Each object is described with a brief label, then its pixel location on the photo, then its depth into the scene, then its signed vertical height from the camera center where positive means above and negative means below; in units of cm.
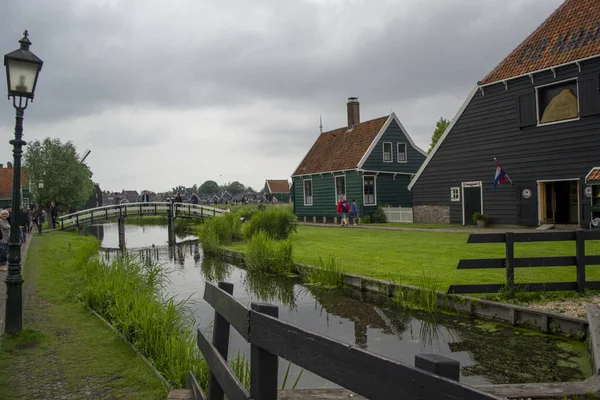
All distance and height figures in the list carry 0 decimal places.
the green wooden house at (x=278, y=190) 9261 +403
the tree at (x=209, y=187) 17525 +939
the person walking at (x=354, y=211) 2776 -10
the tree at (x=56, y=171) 3875 +371
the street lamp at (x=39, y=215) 2725 +8
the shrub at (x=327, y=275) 1162 -160
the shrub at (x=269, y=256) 1413 -136
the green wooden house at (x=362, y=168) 2961 +265
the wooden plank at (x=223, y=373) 252 -96
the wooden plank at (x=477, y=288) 834 -142
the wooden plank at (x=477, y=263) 807 -95
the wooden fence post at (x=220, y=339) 327 -86
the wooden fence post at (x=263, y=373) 226 -77
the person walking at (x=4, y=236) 1284 -55
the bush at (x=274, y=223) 2016 -49
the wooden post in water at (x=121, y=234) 2613 -107
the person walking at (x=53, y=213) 3070 +19
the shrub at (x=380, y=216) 2853 -44
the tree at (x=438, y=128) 5394 +888
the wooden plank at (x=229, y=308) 254 -58
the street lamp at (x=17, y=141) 688 +111
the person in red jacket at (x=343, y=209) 2744 +3
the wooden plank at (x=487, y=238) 789 -52
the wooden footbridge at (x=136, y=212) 3039 +14
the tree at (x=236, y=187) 15652 +839
